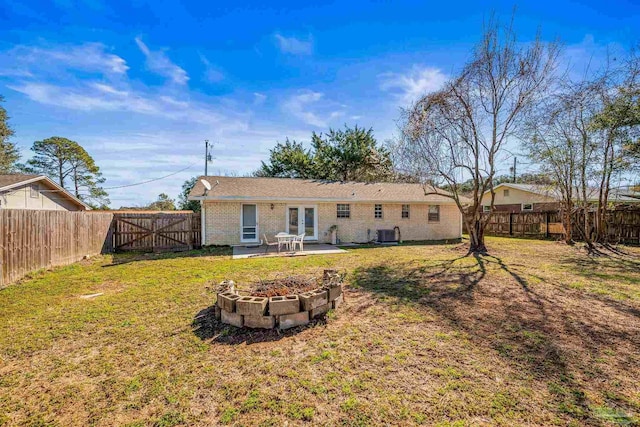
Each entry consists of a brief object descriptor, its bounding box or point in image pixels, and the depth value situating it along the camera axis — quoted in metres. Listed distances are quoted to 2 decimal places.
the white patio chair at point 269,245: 11.59
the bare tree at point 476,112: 9.93
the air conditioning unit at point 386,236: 14.94
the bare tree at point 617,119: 9.50
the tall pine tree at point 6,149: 22.22
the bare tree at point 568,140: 11.45
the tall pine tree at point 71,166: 28.88
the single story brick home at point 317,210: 13.13
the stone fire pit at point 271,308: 4.08
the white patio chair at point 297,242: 11.68
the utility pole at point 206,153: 27.91
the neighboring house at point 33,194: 14.56
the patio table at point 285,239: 11.57
